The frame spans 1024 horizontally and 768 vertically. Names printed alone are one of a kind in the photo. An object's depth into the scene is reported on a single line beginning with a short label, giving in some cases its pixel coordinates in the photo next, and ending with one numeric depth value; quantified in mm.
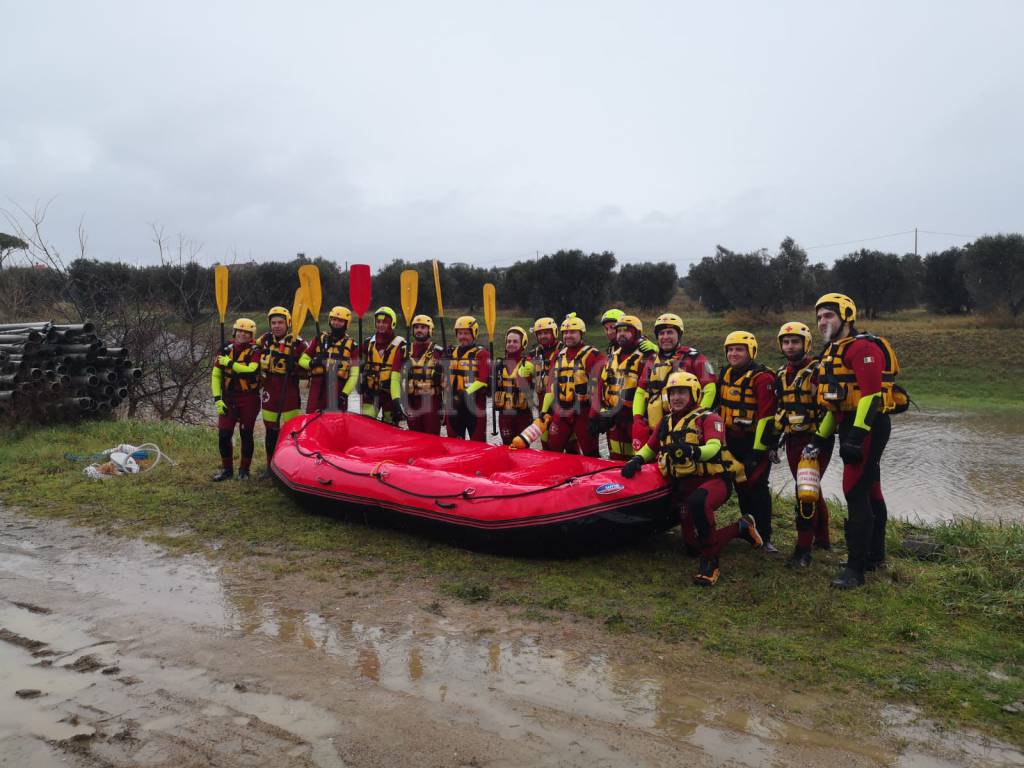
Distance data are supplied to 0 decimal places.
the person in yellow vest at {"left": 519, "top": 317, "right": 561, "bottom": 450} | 6184
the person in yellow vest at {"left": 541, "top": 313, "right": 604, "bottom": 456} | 5926
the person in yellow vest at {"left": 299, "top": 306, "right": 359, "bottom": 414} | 6836
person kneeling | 4363
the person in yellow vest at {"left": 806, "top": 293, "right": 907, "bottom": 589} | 4137
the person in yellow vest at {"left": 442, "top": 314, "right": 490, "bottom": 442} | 6625
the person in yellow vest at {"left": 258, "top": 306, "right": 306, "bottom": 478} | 6812
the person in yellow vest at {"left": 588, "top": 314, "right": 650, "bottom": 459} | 5652
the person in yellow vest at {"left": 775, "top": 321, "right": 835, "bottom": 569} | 4477
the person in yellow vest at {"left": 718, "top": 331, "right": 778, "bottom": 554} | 4727
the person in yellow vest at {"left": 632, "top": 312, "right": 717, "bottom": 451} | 5129
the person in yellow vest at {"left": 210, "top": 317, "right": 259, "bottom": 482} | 6695
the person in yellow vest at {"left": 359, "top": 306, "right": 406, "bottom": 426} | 6902
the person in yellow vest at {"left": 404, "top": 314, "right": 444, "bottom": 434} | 6883
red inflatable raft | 4539
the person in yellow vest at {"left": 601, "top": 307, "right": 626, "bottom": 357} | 6023
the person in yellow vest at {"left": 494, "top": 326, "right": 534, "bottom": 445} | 6484
